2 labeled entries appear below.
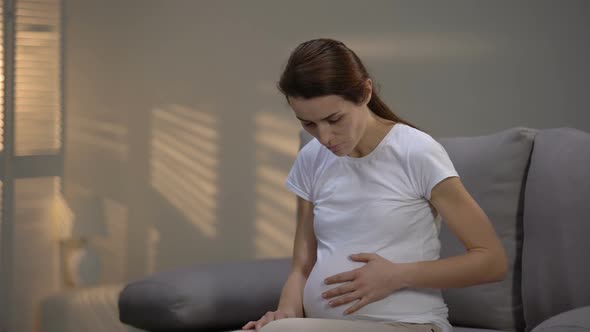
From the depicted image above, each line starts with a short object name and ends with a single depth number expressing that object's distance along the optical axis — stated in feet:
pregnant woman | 7.81
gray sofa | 9.17
